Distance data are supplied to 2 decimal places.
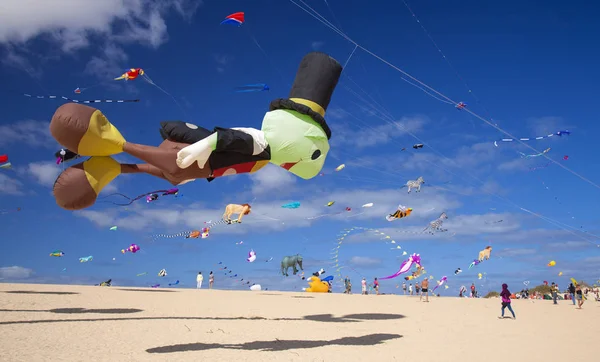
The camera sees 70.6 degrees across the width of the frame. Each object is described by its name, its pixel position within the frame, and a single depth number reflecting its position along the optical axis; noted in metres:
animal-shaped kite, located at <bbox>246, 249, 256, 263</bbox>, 28.60
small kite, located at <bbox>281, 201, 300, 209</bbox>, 15.46
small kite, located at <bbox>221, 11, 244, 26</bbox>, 9.34
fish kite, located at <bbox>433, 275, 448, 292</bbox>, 32.28
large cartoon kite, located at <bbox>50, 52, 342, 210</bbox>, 6.82
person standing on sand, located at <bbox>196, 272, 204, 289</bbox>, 28.00
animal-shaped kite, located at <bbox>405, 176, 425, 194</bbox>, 21.88
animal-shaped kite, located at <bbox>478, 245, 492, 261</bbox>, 31.12
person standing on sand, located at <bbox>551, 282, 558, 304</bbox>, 25.67
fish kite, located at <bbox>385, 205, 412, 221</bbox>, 21.77
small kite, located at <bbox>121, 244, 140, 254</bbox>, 28.17
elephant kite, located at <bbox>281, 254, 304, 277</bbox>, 31.62
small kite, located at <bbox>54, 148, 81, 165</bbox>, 7.86
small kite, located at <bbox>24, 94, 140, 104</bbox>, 8.25
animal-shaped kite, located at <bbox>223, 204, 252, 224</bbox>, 22.64
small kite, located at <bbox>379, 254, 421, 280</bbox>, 20.55
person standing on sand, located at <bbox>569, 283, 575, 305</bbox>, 24.79
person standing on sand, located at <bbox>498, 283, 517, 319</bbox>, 16.25
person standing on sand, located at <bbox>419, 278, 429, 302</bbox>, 22.52
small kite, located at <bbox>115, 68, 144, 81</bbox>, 14.20
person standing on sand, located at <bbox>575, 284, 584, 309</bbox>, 22.59
